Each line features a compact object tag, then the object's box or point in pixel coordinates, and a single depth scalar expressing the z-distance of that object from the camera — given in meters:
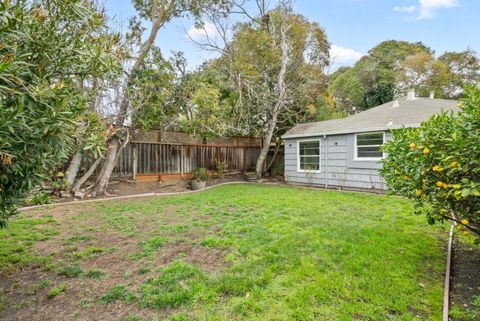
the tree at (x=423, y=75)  19.39
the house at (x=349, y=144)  8.55
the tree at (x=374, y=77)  18.17
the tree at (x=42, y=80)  2.01
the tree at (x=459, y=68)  19.52
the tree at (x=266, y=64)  11.92
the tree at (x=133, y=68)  8.23
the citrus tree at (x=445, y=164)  2.37
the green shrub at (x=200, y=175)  10.59
